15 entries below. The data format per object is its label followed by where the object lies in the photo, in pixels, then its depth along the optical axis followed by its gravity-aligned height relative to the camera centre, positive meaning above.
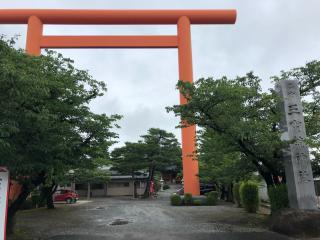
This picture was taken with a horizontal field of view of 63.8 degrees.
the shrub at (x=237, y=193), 17.60 -0.94
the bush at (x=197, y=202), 19.28 -1.60
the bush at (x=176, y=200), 19.62 -1.46
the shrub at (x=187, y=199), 19.51 -1.38
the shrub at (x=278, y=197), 9.87 -0.71
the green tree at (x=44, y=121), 5.72 +1.71
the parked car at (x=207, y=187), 28.55 -0.78
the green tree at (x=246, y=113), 8.71 +2.37
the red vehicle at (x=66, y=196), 24.45 -1.24
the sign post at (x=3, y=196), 4.94 -0.23
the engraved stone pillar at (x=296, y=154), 8.93 +0.83
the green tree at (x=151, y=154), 28.34 +2.99
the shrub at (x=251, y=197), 14.36 -0.98
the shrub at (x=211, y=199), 19.59 -1.43
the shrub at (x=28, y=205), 17.25 -1.41
